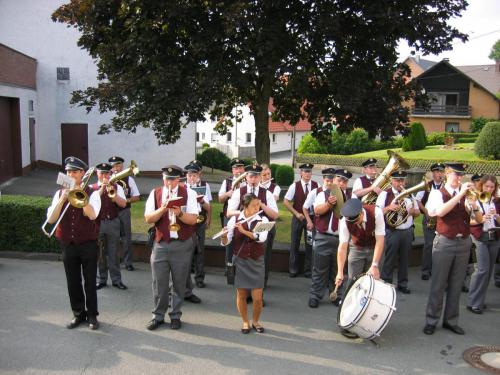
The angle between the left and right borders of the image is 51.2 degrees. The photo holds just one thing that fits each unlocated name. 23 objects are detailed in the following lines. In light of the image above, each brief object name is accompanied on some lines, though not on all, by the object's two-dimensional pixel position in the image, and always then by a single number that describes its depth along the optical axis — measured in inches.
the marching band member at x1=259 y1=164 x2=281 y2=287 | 315.9
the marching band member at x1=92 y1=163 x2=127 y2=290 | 305.9
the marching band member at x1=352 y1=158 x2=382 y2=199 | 344.6
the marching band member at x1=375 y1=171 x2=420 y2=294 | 317.4
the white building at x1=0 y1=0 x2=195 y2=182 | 829.8
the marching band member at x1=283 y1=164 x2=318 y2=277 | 347.3
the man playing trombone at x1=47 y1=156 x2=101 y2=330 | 239.0
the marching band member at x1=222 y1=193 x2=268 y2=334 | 244.2
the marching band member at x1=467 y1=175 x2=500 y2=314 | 288.4
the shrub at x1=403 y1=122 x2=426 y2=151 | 1422.2
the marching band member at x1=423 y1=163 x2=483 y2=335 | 250.2
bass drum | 225.6
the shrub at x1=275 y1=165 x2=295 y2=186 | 770.8
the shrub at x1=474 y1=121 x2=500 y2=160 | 1138.0
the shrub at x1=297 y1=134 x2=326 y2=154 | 1553.9
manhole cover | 218.1
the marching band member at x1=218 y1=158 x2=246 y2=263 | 333.7
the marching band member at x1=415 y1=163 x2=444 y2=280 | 351.3
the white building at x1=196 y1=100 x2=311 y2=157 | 1855.3
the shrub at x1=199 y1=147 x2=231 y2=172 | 1107.3
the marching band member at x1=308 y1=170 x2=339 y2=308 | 291.0
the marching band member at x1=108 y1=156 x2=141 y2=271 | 330.3
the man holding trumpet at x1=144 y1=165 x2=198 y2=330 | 243.8
